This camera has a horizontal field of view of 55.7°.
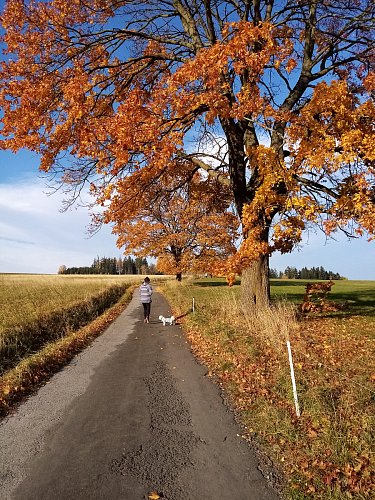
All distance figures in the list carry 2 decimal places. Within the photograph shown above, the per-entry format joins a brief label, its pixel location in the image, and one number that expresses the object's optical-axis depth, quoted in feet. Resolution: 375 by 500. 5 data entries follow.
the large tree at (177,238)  120.91
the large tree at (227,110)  30.04
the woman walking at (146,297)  54.39
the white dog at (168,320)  50.34
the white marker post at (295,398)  18.13
